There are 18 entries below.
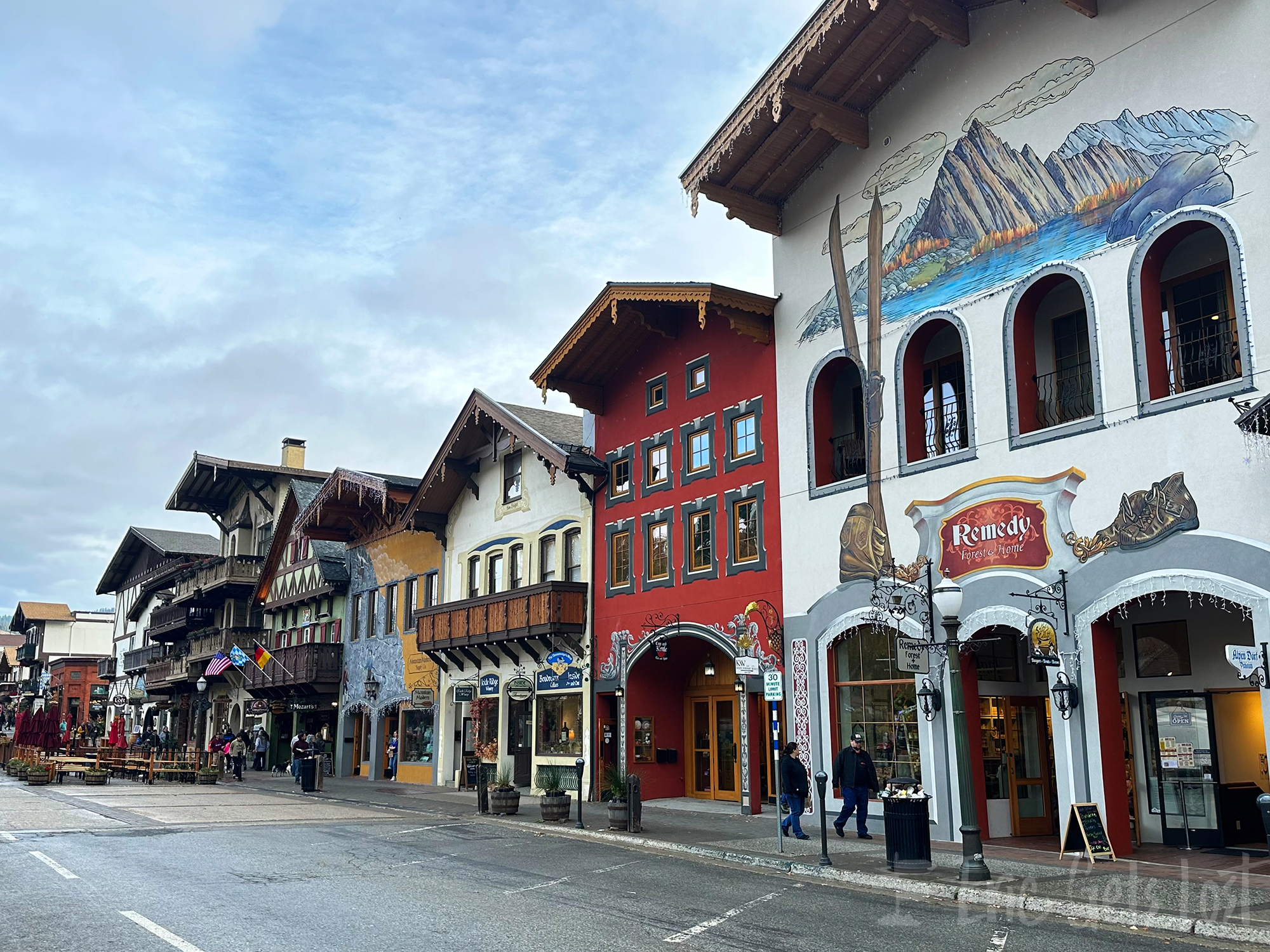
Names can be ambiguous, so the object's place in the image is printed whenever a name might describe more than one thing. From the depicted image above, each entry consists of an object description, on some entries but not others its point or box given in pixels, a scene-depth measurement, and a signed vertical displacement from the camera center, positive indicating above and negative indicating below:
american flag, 41.72 +1.95
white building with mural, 14.94 +4.86
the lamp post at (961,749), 13.10 -0.47
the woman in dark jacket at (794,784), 17.78 -1.14
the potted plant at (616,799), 19.38 -1.46
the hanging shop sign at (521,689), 27.78 +0.63
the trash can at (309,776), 30.33 -1.55
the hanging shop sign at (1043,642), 15.88 +0.93
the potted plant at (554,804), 20.97 -1.64
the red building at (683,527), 22.22 +3.93
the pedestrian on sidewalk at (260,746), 43.00 -1.10
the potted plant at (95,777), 34.28 -1.70
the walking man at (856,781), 17.45 -1.07
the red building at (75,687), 81.69 +2.38
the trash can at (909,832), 14.11 -1.50
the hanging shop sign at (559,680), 27.56 +0.84
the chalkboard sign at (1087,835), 14.82 -1.65
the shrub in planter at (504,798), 22.78 -1.65
